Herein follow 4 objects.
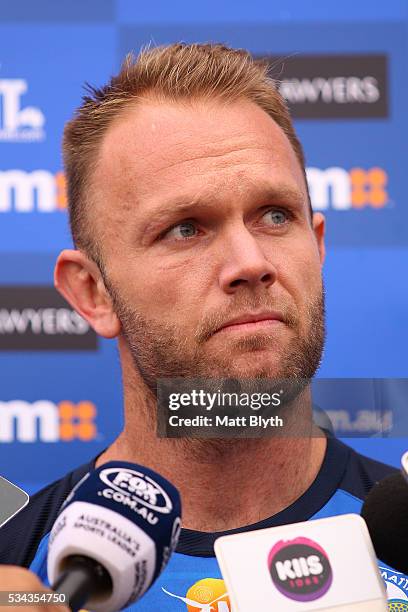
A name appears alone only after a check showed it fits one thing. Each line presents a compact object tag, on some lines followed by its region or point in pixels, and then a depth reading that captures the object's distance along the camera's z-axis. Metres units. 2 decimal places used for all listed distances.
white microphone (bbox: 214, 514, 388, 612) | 1.70
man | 1.87
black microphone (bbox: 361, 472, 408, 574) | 1.71
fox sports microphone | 1.65
